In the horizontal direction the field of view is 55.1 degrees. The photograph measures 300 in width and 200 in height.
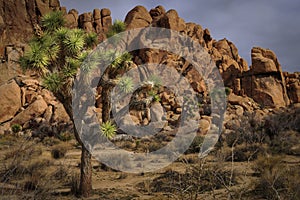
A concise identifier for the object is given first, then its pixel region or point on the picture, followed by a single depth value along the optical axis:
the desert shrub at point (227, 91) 36.94
